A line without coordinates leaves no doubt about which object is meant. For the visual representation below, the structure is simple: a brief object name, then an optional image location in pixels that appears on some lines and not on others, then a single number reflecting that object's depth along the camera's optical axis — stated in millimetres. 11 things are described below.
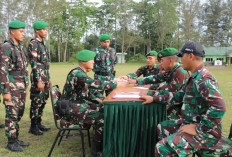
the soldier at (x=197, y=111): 2172
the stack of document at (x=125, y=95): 3248
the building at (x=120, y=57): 48138
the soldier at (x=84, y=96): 3275
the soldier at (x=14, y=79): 3633
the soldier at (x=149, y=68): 5148
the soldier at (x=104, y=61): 6062
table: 3000
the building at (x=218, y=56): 44500
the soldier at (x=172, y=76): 3432
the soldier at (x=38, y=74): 4297
